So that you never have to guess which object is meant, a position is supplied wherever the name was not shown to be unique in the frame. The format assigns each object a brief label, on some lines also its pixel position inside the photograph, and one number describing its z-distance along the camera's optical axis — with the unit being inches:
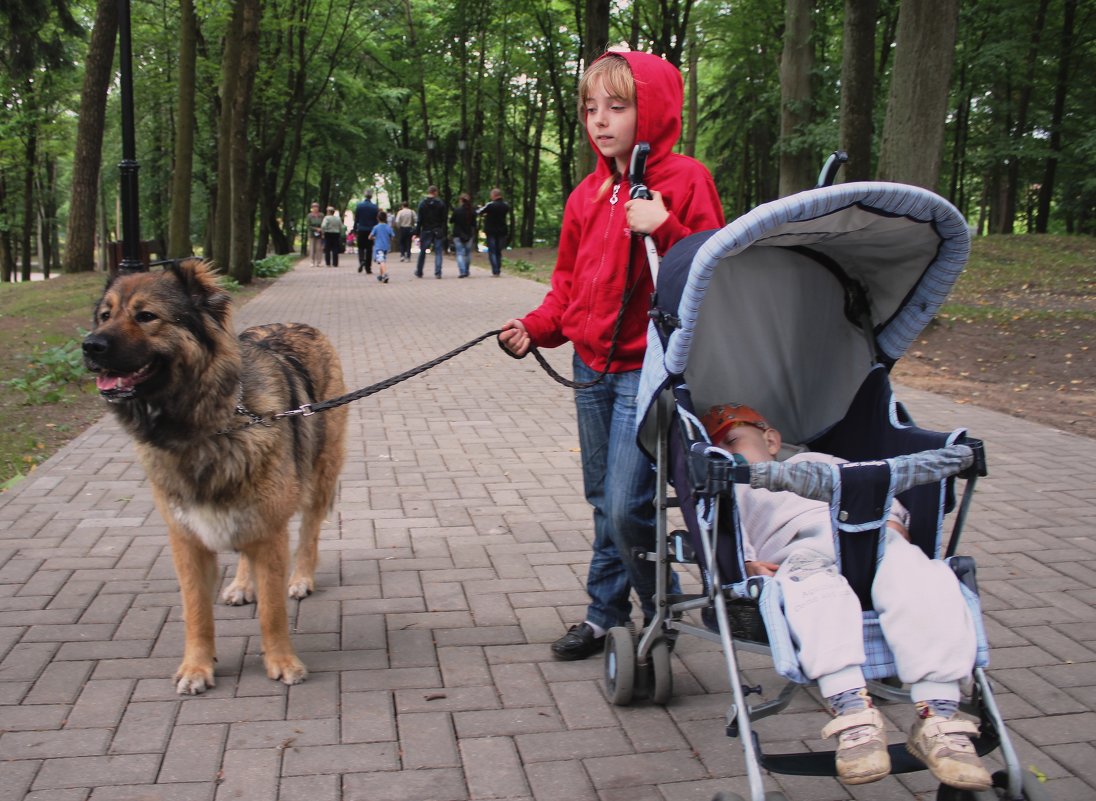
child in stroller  97.3
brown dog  136.9
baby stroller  107.5
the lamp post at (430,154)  1679.4
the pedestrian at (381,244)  1024.1
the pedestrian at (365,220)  1134.4
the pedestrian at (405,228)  1402.7
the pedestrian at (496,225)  995.9
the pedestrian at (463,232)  1013.2
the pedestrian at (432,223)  1042.7
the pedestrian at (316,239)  1429.6
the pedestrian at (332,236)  1327.5
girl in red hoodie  136.5
